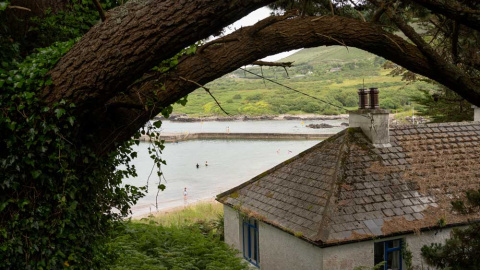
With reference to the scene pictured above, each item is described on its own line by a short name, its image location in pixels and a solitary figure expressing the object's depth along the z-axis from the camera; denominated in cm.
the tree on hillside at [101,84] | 295
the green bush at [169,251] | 743
